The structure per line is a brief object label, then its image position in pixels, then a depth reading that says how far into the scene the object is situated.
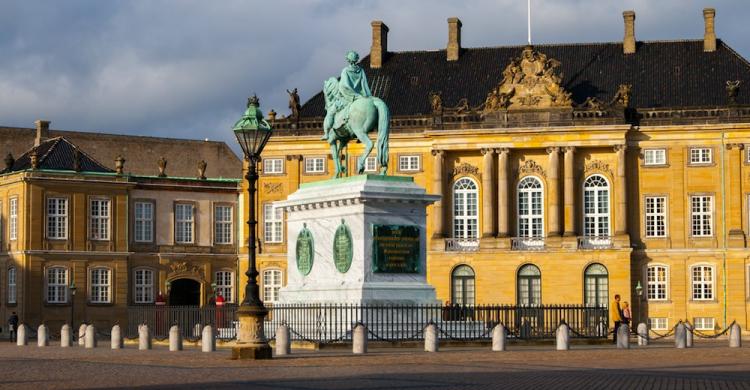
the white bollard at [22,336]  47.59
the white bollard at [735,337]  42.34
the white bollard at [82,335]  45.59
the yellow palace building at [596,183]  68.88
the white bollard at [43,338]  45.02
